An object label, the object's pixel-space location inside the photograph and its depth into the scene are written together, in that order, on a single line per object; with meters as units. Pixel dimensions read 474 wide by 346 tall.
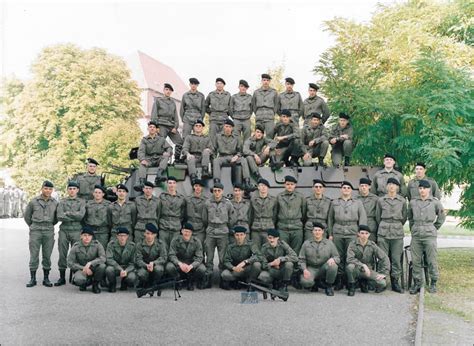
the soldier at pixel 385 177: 10.79
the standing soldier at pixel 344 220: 10.08
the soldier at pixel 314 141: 11.70
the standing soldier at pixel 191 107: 13.20
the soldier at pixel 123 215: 10.48
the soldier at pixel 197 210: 10.43
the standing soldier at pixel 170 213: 10.40
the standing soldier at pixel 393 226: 10.00
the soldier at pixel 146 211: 10.41
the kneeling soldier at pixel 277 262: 9.50
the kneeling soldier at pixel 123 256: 9.46
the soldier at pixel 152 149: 11.72
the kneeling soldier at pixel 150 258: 9.40
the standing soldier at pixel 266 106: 12.94
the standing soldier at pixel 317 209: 10.29
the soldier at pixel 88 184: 12.03
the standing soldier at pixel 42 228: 10.08
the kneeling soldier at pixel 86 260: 9.34
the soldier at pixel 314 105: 12.58
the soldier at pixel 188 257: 9.56
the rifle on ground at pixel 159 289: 8.91
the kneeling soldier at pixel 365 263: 9.50
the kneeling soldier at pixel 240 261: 9.48
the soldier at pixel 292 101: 12.70
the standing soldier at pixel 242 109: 13.03
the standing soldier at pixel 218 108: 13.17
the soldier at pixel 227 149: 11.42
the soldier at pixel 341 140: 11.59
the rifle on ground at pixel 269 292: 8.75
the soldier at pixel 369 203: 10.41
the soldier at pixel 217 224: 10.09
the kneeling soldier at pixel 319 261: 9.48
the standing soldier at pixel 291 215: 10.32
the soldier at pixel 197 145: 11.59
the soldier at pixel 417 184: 10.56
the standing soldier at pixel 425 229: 9.89
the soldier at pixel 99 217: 10.55
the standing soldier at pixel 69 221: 10.31
